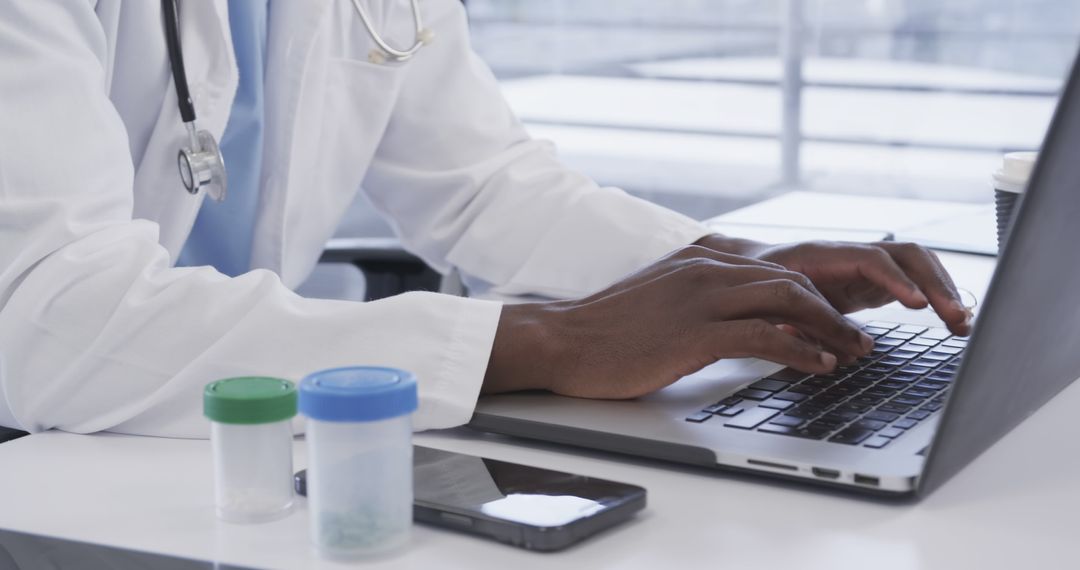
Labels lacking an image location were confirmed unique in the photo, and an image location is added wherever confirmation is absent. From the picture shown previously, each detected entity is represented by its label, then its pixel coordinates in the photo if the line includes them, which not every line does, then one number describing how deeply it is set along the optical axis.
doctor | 1.31
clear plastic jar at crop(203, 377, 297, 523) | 1.16
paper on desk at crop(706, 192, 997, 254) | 1.91
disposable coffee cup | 1.50
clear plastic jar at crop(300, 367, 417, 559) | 1.10
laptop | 1.13
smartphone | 1.14
